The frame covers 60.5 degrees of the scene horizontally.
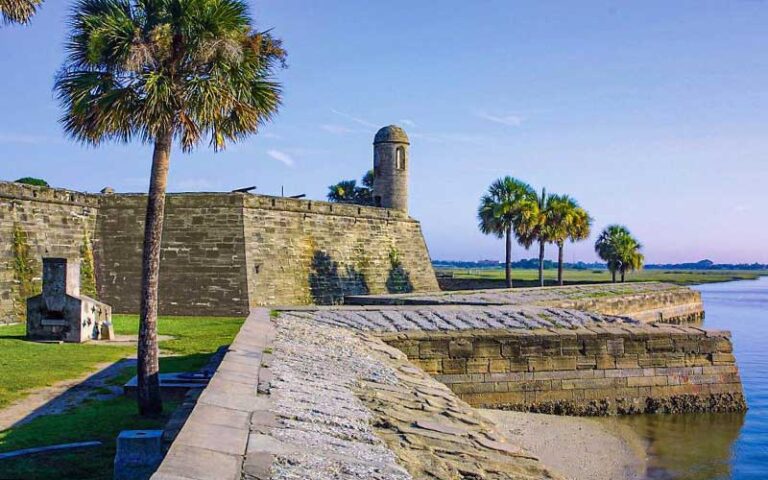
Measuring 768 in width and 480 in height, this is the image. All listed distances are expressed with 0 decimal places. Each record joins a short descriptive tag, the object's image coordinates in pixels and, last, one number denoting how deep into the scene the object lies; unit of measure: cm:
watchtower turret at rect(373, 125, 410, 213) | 3278
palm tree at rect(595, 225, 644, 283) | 4888
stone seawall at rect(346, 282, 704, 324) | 1800
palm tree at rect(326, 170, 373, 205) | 5084
